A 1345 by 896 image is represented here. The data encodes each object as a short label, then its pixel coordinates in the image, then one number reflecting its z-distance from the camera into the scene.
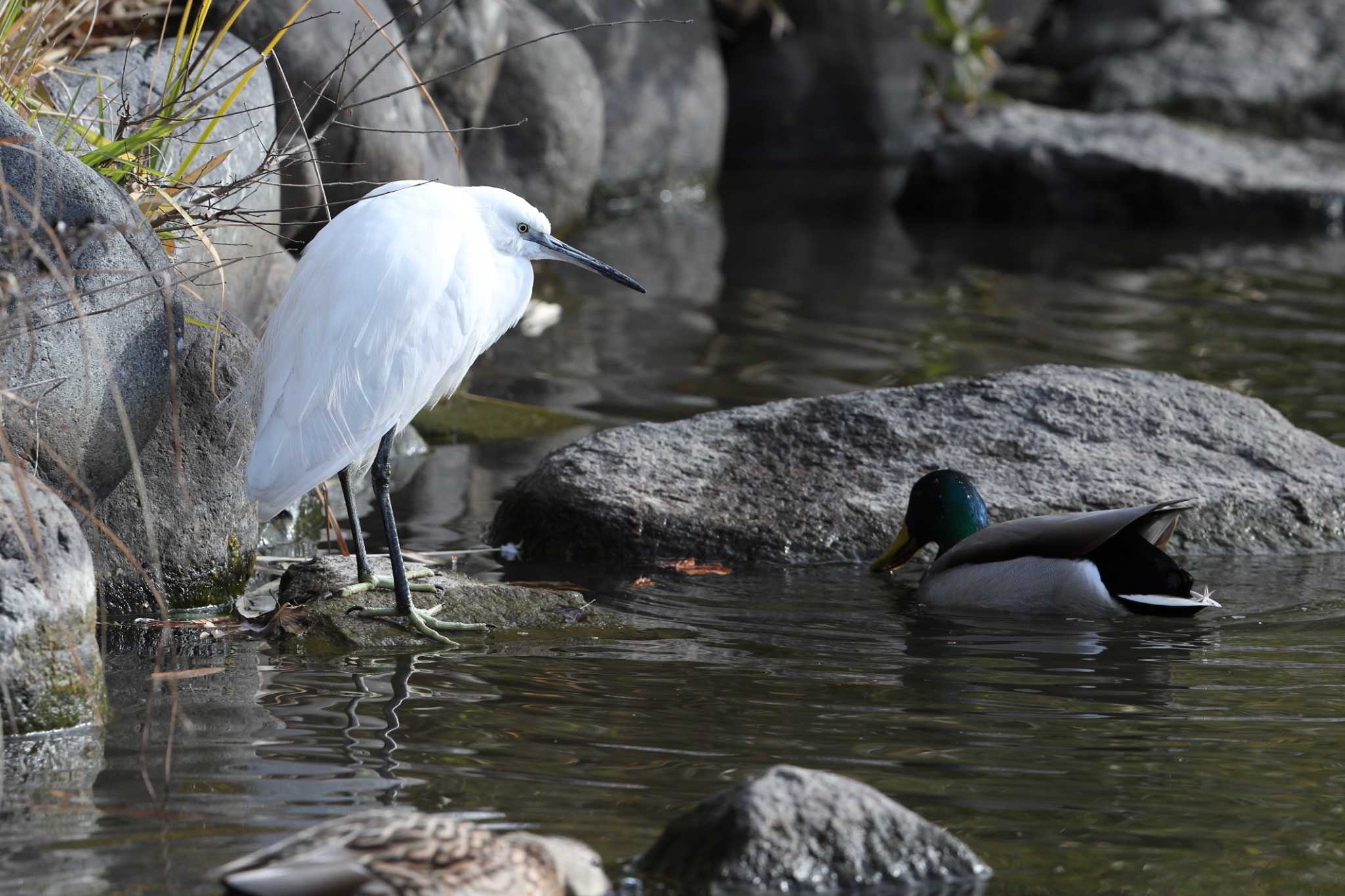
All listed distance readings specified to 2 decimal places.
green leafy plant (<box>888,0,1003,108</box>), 33.78
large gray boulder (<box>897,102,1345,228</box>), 29.17
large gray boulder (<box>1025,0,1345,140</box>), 34.03
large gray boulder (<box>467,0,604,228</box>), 24.81
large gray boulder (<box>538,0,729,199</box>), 31.19
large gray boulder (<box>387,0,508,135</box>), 20.94
